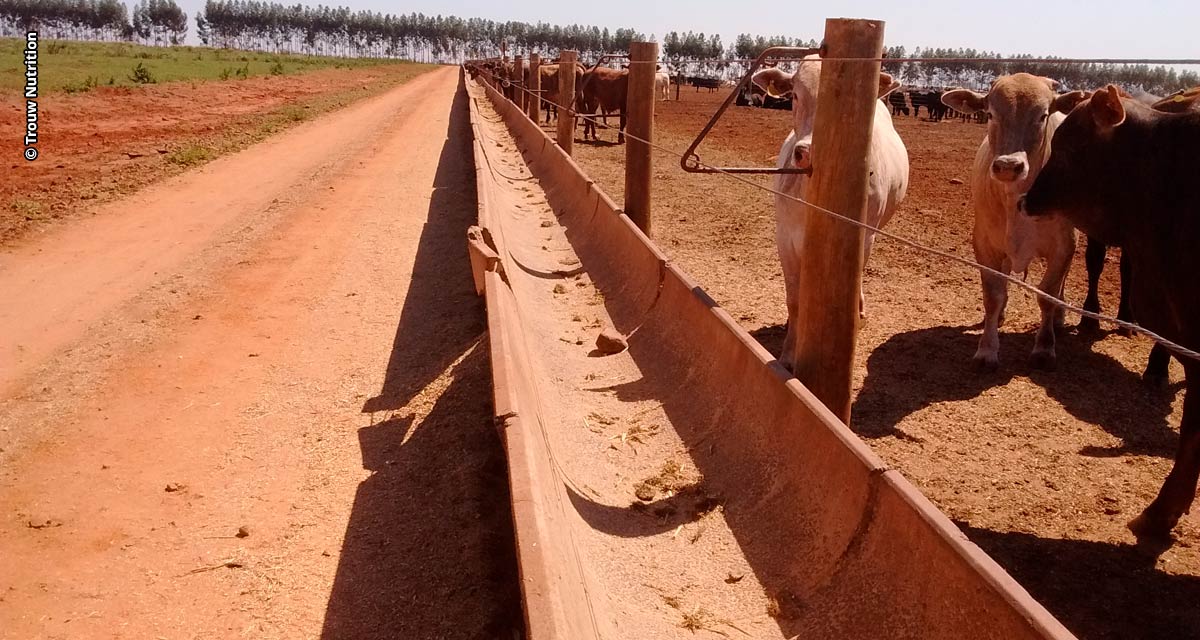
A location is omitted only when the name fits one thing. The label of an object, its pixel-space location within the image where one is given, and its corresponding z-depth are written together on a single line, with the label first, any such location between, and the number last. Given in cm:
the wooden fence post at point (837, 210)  355
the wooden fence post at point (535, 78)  1750
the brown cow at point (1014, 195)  568
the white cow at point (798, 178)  541
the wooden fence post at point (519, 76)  2162
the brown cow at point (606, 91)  2286
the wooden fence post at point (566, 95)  1347
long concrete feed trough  257
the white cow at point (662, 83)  3742
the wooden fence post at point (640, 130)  805
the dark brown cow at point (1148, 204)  380
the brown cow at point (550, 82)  2641
